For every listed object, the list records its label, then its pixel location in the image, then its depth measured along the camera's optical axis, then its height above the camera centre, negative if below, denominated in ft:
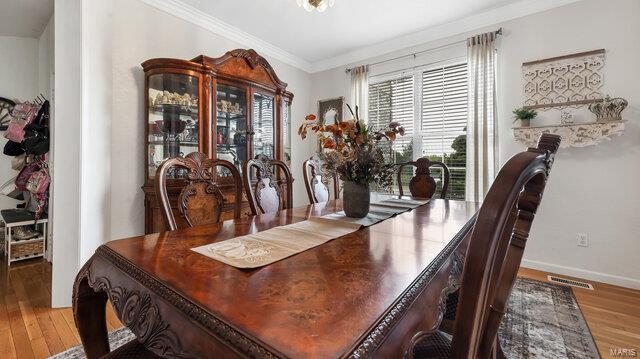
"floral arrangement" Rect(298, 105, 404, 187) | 4.77 +0.45
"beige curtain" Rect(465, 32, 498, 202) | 9.75 +2.14
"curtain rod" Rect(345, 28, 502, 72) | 9.65 +5.04
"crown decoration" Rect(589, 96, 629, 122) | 7.78 +1.91
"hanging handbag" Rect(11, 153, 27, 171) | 10.85 +0.64
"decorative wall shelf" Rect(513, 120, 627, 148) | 7.83 +1.34
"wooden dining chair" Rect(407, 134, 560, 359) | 1.40 -0.34
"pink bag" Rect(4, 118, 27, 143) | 10.02 +1.68
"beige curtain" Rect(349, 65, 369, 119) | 12.89 +4.09
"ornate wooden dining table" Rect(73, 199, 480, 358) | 1.58 -0.83
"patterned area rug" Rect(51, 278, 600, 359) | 5.20 -3.12
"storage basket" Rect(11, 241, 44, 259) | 9.66 -2.43
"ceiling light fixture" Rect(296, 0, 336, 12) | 6.18 +3.83
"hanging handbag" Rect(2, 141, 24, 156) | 10.50 +1.13
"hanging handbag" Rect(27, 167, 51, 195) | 9.59 -0.11
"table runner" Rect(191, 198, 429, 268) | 2.84 -0.75
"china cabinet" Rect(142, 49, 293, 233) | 8.36 +2.15
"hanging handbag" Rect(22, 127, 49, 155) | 9.77 +1.27
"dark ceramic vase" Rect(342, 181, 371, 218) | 4.88 -0.35
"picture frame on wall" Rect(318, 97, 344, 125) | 13.78 +3.41
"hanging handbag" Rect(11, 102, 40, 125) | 10.13 +2.48
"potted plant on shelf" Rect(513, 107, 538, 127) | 8.99 +1.98
